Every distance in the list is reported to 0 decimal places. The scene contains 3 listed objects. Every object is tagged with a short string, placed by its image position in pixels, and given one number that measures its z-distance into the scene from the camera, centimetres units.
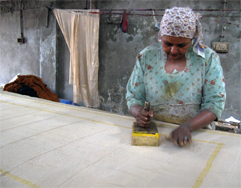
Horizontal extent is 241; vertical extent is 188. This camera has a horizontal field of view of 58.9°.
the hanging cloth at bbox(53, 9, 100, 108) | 438
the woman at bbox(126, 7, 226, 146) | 137
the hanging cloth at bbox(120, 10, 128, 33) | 428
